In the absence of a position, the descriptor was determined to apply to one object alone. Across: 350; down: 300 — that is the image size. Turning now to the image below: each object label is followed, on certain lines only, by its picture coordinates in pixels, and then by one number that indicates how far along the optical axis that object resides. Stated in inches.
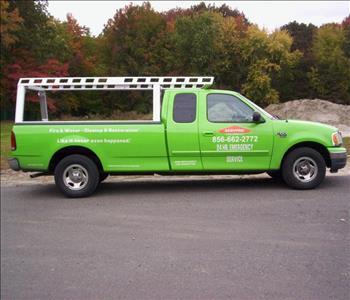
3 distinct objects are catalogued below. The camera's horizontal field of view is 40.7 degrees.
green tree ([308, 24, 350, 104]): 1705.2
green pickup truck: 331.3
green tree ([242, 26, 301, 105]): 1894.7
